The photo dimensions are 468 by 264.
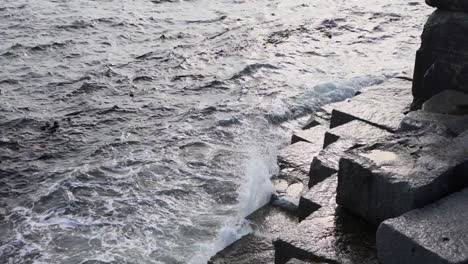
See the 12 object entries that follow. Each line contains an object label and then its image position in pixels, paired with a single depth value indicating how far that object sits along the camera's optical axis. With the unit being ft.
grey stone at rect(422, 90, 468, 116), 19.22
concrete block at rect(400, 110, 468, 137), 17.62
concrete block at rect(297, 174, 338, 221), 17.69
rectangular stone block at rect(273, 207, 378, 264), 15.31
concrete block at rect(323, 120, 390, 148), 19.81
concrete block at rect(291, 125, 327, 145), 24.38
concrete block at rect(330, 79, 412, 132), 20.92
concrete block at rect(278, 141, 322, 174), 22.80
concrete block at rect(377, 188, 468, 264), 12.75
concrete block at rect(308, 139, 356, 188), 19.07
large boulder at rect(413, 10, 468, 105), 20.24
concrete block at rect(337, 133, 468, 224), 14.80
